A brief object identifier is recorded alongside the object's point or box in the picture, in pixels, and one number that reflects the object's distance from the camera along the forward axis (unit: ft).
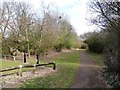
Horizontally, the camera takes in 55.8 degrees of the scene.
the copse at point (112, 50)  17.95
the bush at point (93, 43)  72.32
